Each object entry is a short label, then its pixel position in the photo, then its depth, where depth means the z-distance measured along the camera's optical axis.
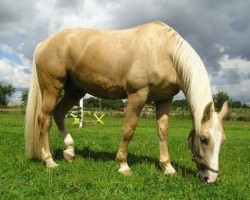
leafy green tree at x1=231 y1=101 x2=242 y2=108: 110.28
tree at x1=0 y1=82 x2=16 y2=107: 98.75
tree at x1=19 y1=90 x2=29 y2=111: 87.55
